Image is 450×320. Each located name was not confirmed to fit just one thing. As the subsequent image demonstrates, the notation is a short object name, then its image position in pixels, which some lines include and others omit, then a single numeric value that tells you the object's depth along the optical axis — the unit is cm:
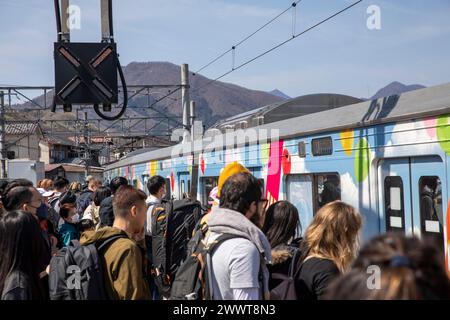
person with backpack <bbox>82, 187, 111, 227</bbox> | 782
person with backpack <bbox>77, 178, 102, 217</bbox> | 943
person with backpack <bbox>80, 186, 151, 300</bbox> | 321
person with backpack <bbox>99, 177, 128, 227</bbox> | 619
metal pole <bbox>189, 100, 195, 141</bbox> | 1941
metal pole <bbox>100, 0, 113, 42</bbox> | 604
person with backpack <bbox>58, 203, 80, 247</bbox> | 672
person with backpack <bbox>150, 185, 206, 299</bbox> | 554
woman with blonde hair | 318
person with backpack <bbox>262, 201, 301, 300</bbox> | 326
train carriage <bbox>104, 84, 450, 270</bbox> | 475
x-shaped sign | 594
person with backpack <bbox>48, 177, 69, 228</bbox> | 802
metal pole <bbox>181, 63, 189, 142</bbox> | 1861
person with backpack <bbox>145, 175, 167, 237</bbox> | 659
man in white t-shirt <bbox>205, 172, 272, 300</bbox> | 288
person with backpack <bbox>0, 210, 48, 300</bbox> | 319
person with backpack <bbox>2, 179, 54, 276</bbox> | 474
